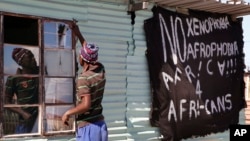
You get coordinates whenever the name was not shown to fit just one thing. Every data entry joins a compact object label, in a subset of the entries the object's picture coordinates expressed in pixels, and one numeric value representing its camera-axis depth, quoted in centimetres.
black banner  801
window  609
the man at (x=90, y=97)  468
